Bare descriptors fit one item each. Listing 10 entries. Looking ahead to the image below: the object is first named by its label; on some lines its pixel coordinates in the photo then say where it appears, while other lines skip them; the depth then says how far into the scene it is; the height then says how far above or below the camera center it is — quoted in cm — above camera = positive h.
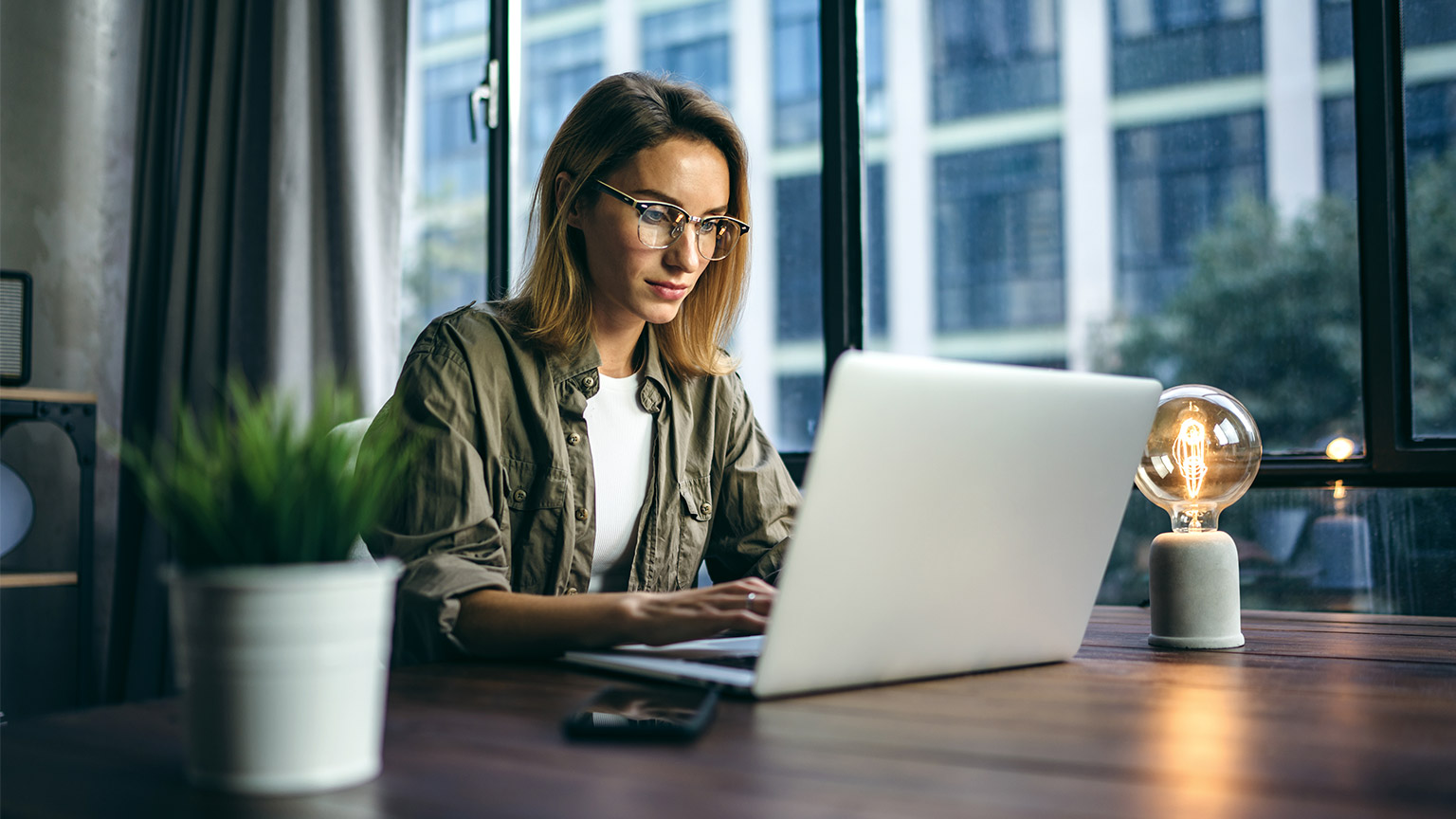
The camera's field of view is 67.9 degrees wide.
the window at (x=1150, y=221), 172 +45
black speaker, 216 +26
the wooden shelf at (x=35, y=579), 209 -23
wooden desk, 53 -17
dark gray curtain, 241 +53
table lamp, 106 -5
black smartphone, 65 -16
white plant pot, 53 -11
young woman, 122 +8
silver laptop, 73 -6
